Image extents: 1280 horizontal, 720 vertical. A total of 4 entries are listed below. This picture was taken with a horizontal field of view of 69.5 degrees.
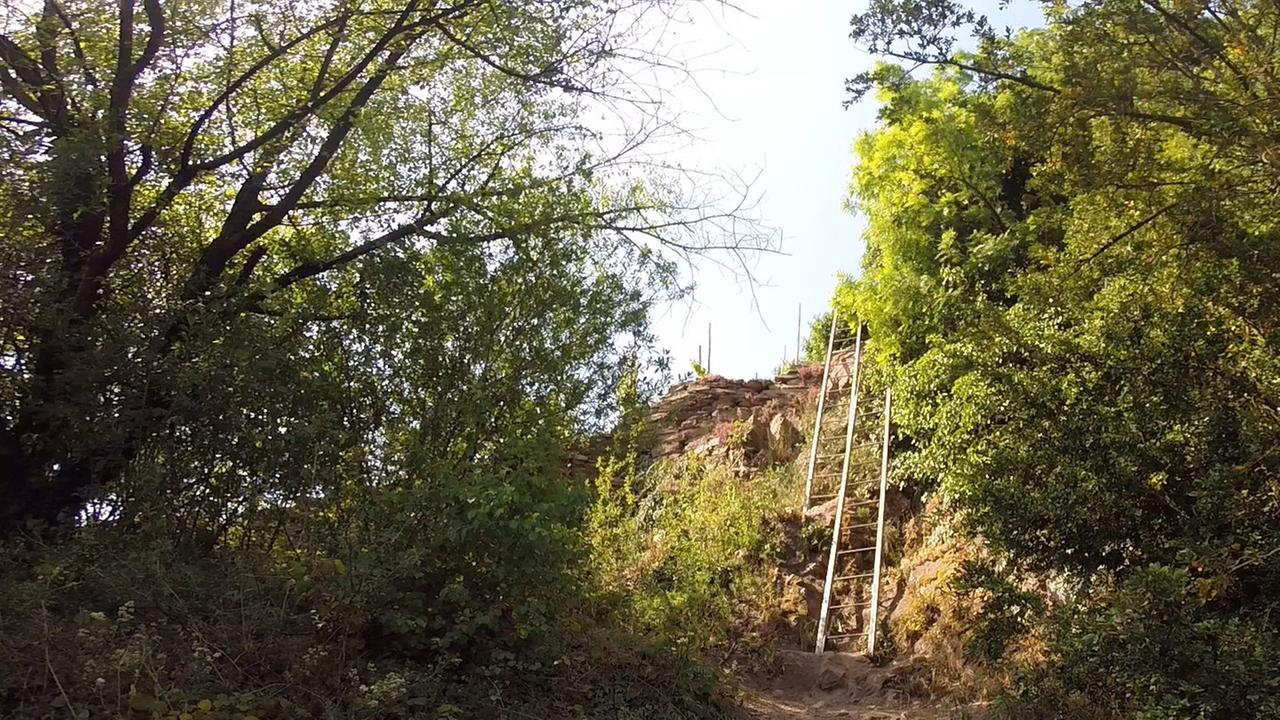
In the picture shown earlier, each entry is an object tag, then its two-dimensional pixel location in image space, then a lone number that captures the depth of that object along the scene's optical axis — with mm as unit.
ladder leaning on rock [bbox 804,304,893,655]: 9953
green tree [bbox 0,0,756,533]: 5602
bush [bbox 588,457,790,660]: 7512
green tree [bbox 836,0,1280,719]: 5711
